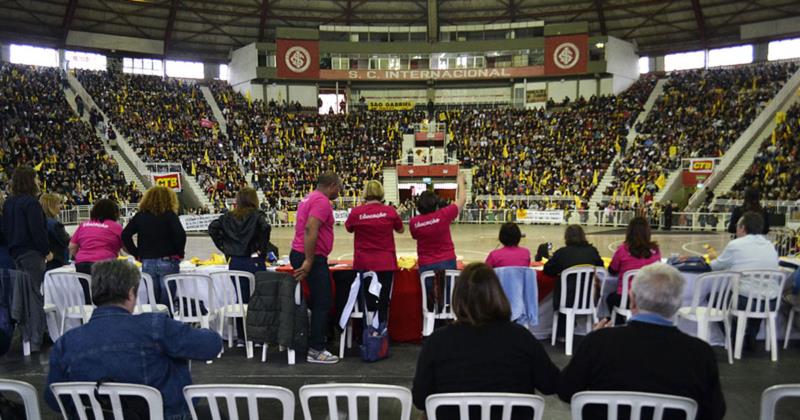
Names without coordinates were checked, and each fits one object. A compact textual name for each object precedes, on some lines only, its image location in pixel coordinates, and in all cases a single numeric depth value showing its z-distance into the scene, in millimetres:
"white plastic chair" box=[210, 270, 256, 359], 5293
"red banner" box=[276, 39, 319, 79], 37344
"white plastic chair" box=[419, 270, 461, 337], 5281
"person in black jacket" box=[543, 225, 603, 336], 5312
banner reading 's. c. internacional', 37750
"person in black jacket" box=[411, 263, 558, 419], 2402
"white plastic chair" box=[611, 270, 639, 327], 5016
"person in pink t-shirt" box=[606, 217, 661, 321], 5148
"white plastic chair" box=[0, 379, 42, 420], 2219
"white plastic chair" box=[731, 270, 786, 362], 4973
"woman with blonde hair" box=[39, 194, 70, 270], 6109
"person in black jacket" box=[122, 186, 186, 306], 5332
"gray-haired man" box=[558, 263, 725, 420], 2297
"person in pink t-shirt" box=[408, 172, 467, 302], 5277
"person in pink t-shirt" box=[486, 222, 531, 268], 5375
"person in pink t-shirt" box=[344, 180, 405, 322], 5164
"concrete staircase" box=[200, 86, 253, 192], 30391
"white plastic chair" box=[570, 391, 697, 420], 2102
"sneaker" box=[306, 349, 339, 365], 5117
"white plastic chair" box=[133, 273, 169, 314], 5129
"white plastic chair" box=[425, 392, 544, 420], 2111
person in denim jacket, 2484
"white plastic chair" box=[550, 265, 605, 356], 5199
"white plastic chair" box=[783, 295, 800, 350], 5273
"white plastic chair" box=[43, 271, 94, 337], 5246
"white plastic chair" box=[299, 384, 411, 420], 2145
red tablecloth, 5684
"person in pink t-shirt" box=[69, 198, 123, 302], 5523
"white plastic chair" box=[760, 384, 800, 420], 2051
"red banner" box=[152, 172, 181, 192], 18769
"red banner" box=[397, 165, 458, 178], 30469
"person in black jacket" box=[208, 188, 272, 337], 5391
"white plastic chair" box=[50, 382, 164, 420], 2278
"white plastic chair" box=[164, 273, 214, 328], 5133
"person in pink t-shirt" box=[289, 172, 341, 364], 4883
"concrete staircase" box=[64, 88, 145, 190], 25047
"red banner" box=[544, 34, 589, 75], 36438
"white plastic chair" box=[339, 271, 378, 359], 5238
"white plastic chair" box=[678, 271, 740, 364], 4867
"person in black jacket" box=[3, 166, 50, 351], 5359
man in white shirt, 5105
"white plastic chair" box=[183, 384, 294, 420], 2193
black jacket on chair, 4996
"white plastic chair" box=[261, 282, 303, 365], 5027
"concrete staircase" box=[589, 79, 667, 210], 26108
